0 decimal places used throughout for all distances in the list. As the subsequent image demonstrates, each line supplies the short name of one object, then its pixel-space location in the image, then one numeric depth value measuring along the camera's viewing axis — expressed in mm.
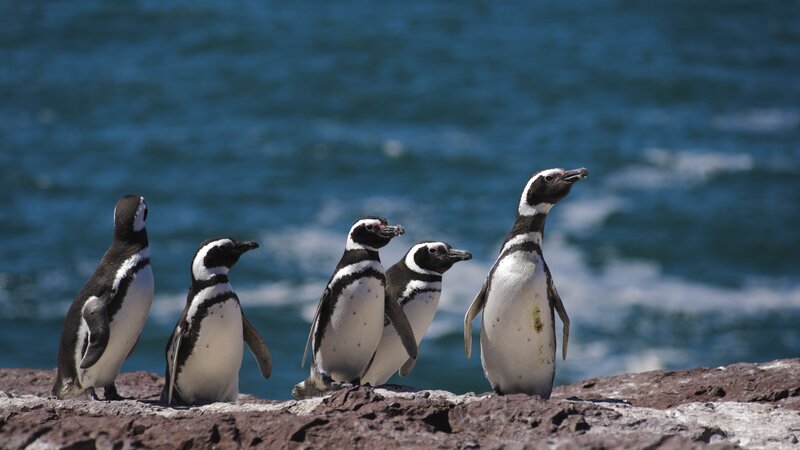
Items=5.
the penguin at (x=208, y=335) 13734
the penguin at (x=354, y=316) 13930
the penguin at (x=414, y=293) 14875
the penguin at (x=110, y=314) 14070
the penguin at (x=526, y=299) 13328
